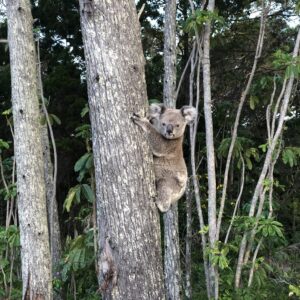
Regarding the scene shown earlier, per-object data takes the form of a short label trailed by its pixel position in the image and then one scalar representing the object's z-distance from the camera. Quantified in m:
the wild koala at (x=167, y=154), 4.32
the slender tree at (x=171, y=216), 6.29
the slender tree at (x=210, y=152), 5.84
